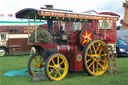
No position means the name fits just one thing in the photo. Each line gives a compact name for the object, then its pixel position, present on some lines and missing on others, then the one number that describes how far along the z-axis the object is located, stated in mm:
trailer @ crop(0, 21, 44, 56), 19703
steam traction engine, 7551
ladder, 8461
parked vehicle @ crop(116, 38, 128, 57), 15725
